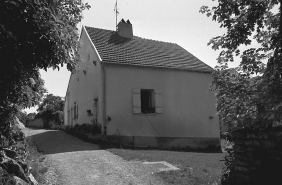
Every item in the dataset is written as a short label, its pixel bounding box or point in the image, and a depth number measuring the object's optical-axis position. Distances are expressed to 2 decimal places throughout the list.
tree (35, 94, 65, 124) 29.53
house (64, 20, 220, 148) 12.12
